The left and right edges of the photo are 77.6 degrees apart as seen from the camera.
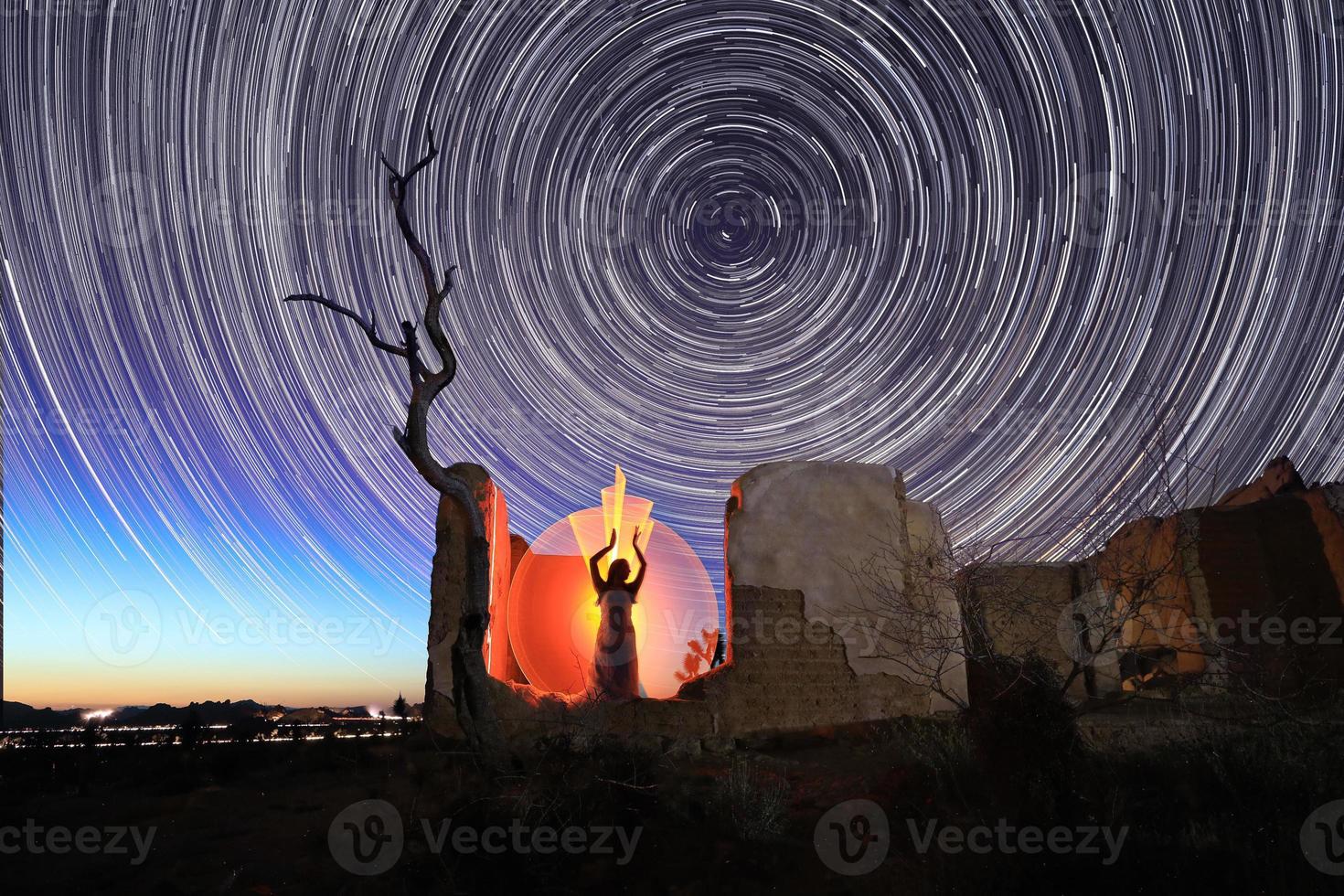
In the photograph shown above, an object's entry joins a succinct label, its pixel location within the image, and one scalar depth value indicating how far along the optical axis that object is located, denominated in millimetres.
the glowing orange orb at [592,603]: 16531
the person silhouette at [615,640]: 14336
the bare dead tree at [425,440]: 9539
